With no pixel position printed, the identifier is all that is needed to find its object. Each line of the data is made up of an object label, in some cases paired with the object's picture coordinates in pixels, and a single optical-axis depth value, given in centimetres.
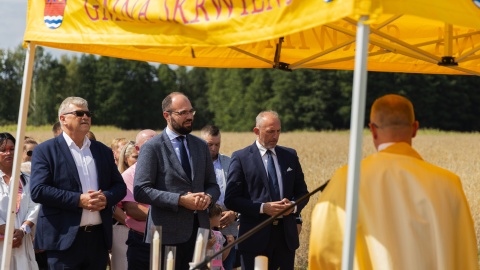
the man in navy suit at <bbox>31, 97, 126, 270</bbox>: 931
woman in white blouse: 1048
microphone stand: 703
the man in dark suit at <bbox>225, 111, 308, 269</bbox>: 1099
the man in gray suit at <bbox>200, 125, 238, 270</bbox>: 1247
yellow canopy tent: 608
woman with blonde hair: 1254
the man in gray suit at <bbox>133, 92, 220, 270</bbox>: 947
